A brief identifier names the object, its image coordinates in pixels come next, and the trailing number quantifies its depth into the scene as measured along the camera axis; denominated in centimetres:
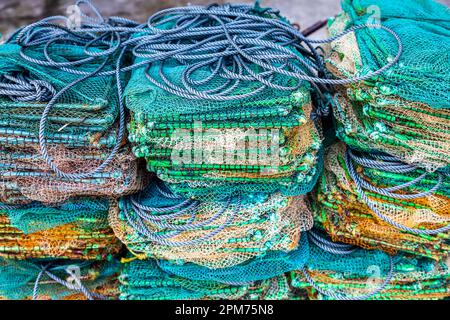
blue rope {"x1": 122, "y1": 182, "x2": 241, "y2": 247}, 125
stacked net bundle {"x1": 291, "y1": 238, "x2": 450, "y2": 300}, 139
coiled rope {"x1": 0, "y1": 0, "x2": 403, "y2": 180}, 115
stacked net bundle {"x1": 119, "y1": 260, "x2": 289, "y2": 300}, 139
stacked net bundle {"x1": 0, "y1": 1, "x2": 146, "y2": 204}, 114
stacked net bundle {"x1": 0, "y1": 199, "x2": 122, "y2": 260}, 128
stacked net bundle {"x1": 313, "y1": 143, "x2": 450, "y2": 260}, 122
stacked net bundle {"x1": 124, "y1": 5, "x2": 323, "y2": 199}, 113
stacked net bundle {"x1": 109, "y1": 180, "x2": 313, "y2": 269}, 125
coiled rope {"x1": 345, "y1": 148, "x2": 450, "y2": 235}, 121
